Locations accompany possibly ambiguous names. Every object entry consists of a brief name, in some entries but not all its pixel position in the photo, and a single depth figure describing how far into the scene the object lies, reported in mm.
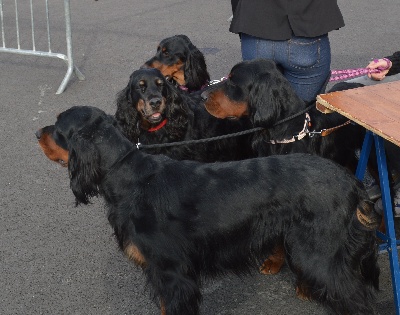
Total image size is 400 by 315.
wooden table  3324
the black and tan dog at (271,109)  3912
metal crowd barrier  7066
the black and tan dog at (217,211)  3221
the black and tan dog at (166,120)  4352
